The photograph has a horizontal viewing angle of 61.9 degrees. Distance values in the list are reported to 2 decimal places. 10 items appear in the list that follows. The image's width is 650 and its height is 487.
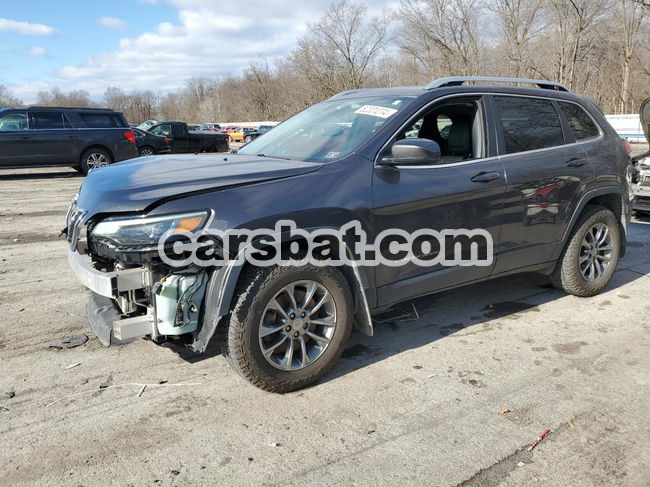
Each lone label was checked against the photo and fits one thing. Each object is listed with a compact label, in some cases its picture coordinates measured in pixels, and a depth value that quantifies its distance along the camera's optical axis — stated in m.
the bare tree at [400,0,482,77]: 33.97
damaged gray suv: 3.00
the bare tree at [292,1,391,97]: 39.34
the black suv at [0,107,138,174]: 13.85
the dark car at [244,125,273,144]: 43.43
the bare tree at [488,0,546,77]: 32.75
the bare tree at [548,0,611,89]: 32.09
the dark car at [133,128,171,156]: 19.80
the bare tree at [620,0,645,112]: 37.01
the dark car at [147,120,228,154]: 22.66
